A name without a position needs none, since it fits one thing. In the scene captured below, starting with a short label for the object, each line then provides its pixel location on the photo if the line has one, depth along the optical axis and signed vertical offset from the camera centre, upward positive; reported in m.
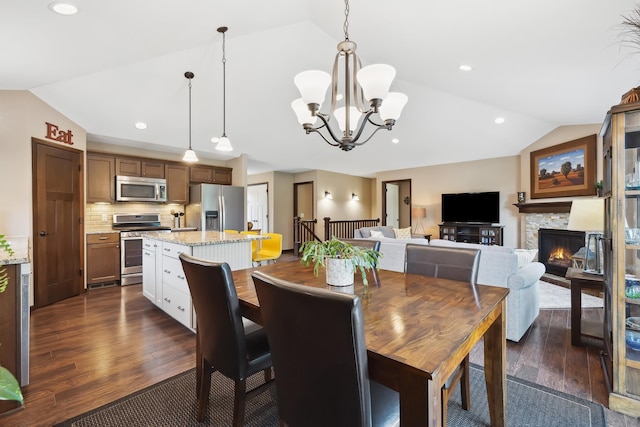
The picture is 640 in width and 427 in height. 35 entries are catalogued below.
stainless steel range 4.78 -0.62
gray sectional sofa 2.66 -0.63
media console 6.43 -0.48
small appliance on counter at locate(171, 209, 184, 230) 5.79 -0.11
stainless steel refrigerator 5.63 +0.09
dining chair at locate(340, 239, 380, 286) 1.86 -0.26
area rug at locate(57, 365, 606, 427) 1.75 -1.21
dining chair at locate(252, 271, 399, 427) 0.88 -0.47
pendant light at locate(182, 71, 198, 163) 3.46 +0.65
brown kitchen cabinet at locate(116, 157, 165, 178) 5.12 +0.80
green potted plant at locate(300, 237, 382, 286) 1.59 -0.25
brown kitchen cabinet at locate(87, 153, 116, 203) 4.81 +0.57
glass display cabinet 1.76 -0.28
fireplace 4.95 -0.62
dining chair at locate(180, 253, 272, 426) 1.38 -0.58
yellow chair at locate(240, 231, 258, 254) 4.01 -0.46
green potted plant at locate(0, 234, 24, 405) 0.61 -0.36
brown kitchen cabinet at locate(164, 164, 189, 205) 5.67 +0.57
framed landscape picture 4.79 +0.72
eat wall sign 3.79 +1.04
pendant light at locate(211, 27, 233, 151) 2.88 +1.70
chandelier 2.08 +0.87
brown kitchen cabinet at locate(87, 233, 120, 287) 4.55 -0.70
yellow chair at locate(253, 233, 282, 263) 3.94 -0.54
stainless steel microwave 5.04 +0.41
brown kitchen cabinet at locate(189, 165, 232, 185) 6.01 +0.78
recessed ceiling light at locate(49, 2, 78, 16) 1.90 +1.32
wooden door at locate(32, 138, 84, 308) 3.64 -0.12
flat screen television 6.53 +0.09
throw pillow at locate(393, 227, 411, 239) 6.57 -0.47
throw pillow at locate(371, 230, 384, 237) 5.37 -0.40
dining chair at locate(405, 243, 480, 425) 1.84 -0.36
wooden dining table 0.89 -0.43
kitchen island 2.94 -0.50
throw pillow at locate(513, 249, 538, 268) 2.86 -0.45
